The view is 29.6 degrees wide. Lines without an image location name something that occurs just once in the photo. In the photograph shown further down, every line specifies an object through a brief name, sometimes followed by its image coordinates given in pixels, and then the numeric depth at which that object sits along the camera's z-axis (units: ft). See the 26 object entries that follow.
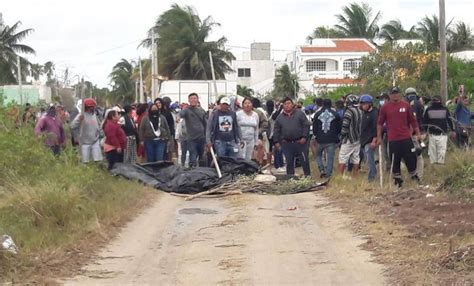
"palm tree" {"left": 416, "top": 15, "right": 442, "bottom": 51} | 200.05
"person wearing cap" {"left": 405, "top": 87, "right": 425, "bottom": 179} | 47.56
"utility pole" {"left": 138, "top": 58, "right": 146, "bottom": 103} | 172.96
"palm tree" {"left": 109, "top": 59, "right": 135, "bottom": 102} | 313.20
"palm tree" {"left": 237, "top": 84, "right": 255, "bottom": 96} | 194.45
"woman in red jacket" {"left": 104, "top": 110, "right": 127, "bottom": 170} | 54.60
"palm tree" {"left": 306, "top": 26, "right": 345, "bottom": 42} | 277.44
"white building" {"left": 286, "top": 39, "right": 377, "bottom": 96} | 214.90
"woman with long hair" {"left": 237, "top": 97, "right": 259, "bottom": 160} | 57.82
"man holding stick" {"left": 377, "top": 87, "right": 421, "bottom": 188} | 46.62
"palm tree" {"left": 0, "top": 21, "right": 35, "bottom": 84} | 205.05
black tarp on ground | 49.70
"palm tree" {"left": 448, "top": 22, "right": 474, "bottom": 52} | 205.87
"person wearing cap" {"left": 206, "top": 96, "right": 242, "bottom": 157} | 55.42
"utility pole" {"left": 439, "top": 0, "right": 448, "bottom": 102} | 80.64
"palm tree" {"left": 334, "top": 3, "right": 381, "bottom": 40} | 240.53
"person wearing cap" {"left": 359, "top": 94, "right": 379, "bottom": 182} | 50.96
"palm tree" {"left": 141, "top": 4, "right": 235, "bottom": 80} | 200.23
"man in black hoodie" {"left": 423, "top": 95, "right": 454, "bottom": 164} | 55.26
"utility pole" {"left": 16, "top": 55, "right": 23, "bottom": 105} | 134.88
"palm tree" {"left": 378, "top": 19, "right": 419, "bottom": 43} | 225.76
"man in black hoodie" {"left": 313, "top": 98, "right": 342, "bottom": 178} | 54.95
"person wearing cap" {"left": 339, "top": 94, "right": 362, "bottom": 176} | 52.54
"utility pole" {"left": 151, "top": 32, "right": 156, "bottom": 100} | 154.80
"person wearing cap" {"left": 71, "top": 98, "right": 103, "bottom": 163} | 53.57
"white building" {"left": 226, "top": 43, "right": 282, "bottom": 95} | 286.11
